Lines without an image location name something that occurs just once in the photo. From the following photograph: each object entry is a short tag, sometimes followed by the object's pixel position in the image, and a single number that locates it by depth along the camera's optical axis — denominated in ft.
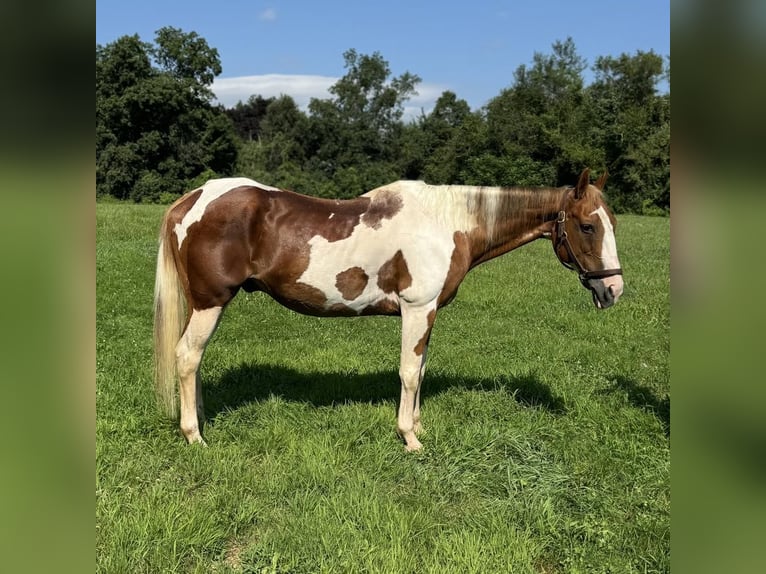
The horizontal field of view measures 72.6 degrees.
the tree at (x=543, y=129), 140.46
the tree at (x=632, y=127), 123.95
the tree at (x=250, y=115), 229.66
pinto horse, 13.60
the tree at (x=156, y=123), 135.64
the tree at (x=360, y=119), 179.42
